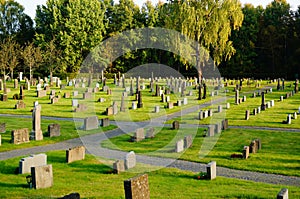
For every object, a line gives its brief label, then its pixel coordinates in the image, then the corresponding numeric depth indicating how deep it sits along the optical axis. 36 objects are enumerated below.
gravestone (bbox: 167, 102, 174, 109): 31.62
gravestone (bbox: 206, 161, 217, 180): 12.35
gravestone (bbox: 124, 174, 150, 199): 8.26
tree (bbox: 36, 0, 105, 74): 71.19
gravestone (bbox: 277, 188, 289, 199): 8.72
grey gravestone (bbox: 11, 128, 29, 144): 17.45
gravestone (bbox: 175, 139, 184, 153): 16.48
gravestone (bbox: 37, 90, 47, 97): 38.30
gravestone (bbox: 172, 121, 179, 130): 22.14
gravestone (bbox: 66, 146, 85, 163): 14.29
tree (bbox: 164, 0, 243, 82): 48.12
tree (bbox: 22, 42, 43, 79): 55.25
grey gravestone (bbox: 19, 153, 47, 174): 12.66
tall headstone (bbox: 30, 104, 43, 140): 18.39
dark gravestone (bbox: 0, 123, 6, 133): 19.92
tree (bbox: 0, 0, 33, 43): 80.88
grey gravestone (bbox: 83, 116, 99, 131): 21.52
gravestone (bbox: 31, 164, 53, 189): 11.16
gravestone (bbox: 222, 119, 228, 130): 22.19
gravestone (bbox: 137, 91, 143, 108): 31.91
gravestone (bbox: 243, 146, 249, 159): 15.35
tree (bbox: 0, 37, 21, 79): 50.72
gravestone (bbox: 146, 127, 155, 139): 19.59
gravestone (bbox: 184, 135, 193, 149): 17.42
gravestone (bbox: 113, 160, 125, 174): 13.04
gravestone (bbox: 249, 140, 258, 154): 16.25
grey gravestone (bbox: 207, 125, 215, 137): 19.70
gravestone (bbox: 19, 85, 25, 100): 35.81
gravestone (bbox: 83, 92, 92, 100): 36.65
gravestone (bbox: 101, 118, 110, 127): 22.79
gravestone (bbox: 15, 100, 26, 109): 30.18
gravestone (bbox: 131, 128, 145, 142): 18.64
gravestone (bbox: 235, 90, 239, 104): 35.00
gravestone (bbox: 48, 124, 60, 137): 19.39
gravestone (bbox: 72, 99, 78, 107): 31.52
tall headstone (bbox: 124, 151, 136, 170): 13.44
